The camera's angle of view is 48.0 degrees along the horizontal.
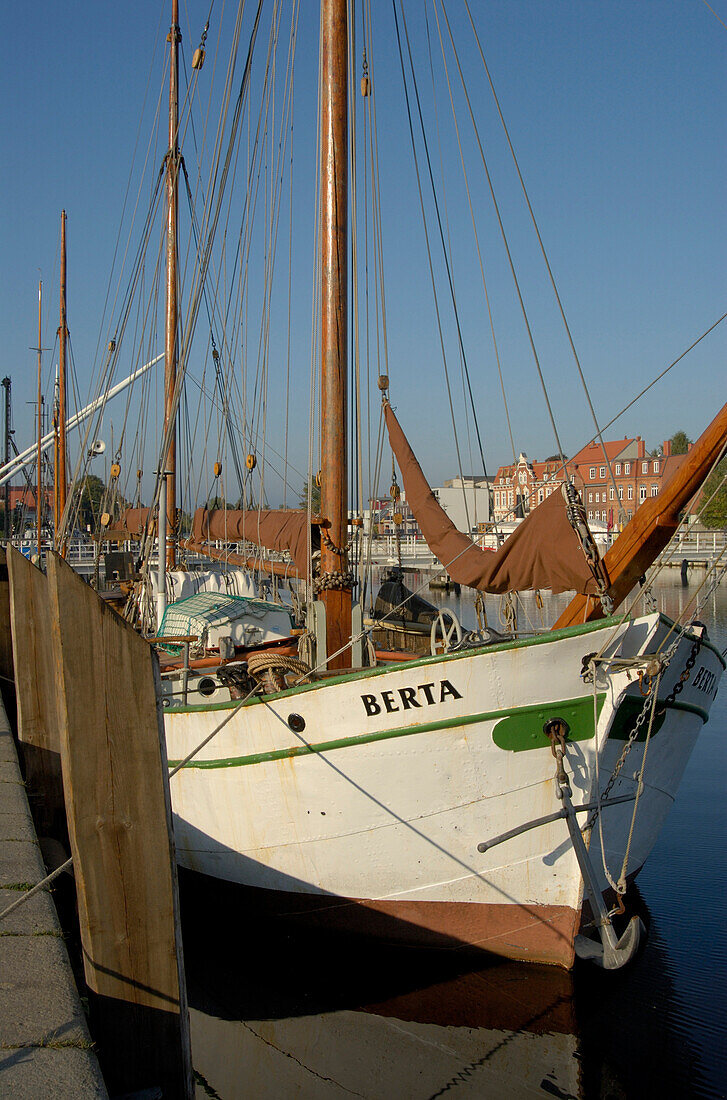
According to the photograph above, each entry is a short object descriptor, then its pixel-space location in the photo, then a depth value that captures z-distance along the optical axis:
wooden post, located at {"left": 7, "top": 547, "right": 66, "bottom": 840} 6.55
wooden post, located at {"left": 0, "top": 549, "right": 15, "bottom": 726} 10.65
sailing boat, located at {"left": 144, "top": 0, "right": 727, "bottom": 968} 6.12
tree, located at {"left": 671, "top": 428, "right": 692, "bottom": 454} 80.69
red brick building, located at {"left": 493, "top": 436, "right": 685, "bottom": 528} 68.19
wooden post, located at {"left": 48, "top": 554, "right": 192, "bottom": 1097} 3.58
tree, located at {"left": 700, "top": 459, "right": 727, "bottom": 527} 46.88
